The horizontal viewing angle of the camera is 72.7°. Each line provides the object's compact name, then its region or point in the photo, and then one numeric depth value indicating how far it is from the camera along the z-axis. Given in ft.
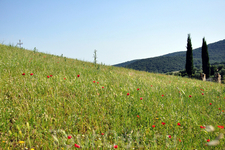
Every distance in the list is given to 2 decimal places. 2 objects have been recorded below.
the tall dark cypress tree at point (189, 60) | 107.96
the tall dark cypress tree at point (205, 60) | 114.07
